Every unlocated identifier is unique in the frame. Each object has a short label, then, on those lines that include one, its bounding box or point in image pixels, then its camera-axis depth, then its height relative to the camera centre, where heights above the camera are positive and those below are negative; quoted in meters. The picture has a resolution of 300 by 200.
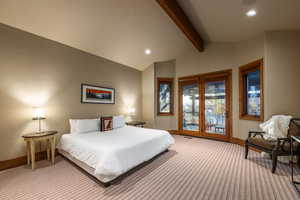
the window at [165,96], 5.81 +0.22
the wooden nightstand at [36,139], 2.58 -0.76
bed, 2.04 -0.86
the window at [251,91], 3.54 +0.29
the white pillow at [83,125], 3.33 -0.61
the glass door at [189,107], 5.24 -0.25
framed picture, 3.94 +0.22
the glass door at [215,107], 4.64 -0.24
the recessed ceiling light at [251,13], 2.74 +1.84
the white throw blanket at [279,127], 2.78 -0.56
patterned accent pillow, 3.73 -0.63
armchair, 2.42 -0.86
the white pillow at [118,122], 4.12 -0.65
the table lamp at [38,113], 2.88 -0.26
